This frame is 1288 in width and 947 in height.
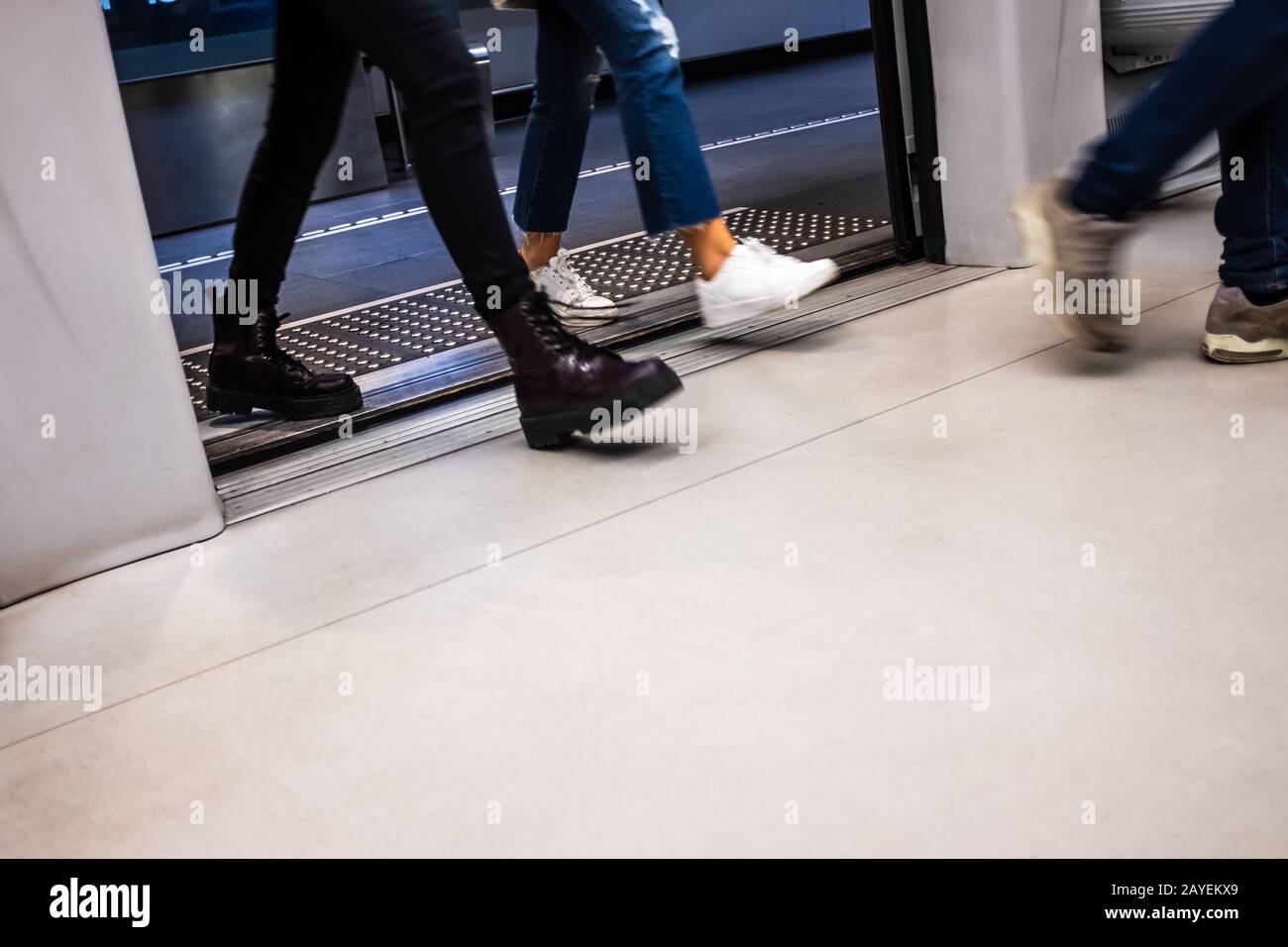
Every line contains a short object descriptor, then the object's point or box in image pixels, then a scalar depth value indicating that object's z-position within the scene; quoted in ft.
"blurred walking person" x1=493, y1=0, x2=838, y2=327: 5.93
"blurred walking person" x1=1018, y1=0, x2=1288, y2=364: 4.97
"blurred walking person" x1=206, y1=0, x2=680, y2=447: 4.95
